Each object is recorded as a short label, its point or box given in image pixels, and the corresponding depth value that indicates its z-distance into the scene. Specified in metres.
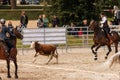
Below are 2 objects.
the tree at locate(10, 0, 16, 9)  60.99
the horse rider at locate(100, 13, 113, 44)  25.66
